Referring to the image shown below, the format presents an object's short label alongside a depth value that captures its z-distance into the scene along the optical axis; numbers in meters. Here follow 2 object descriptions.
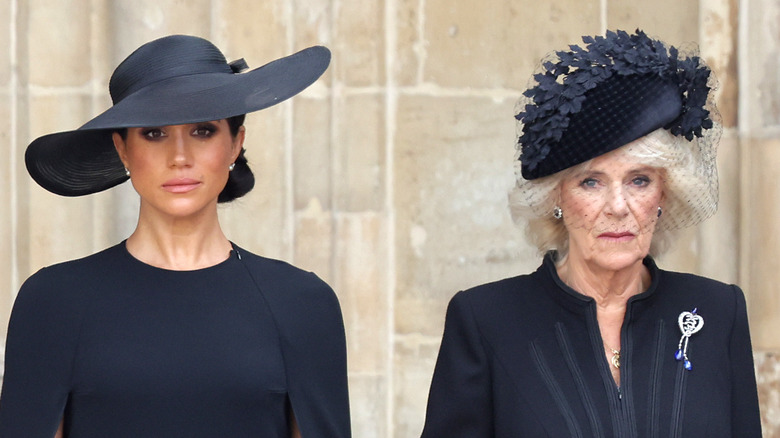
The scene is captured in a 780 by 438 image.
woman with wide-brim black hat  5.45
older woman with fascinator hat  5.87
